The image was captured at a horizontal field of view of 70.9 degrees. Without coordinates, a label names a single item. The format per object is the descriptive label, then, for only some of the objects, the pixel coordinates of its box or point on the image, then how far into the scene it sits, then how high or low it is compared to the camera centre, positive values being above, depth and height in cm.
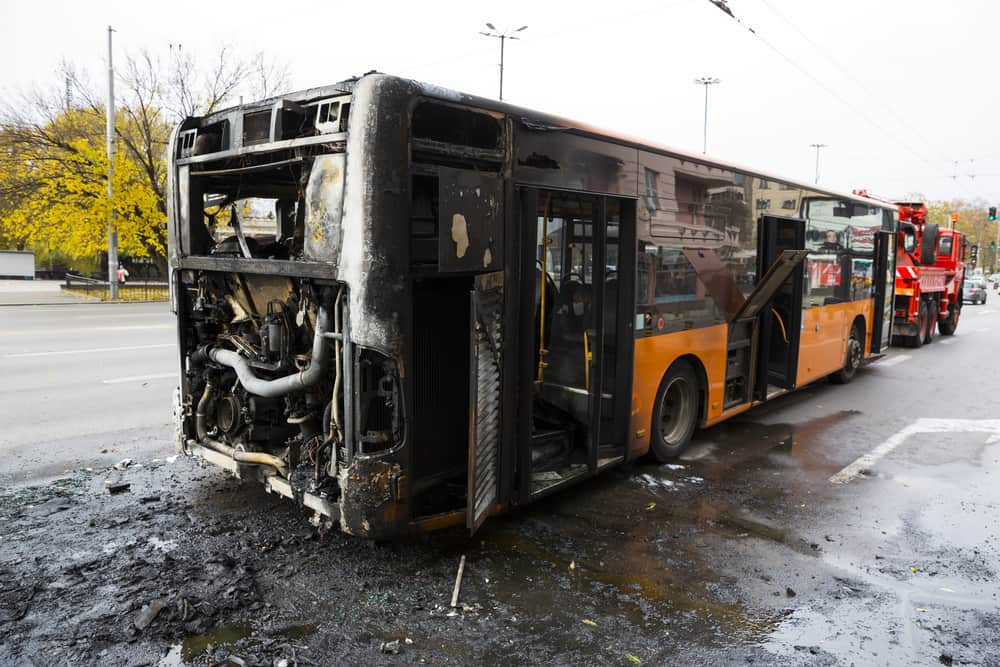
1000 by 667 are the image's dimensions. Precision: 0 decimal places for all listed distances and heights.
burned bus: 419 -23
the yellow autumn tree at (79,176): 2561 +312
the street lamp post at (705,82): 3806 +1016
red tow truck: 1681 -11
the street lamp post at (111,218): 2489 +156
